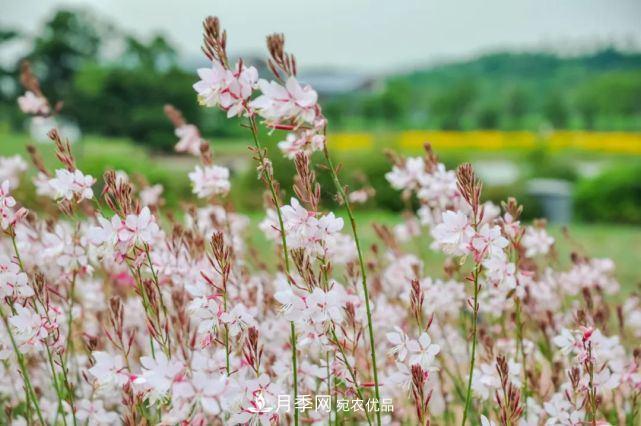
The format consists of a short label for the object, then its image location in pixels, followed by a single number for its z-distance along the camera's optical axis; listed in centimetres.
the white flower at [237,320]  74
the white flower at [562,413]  80
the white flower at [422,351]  75
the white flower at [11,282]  77
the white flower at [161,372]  64
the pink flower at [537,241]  99
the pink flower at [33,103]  108
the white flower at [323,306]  71
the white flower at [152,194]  106
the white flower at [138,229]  73
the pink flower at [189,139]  107
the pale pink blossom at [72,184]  78
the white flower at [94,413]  87
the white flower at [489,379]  86
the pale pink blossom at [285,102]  70
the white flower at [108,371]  71
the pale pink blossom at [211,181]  91
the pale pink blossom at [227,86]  70
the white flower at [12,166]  108
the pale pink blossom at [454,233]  74
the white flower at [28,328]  77
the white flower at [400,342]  76
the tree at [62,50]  1466
